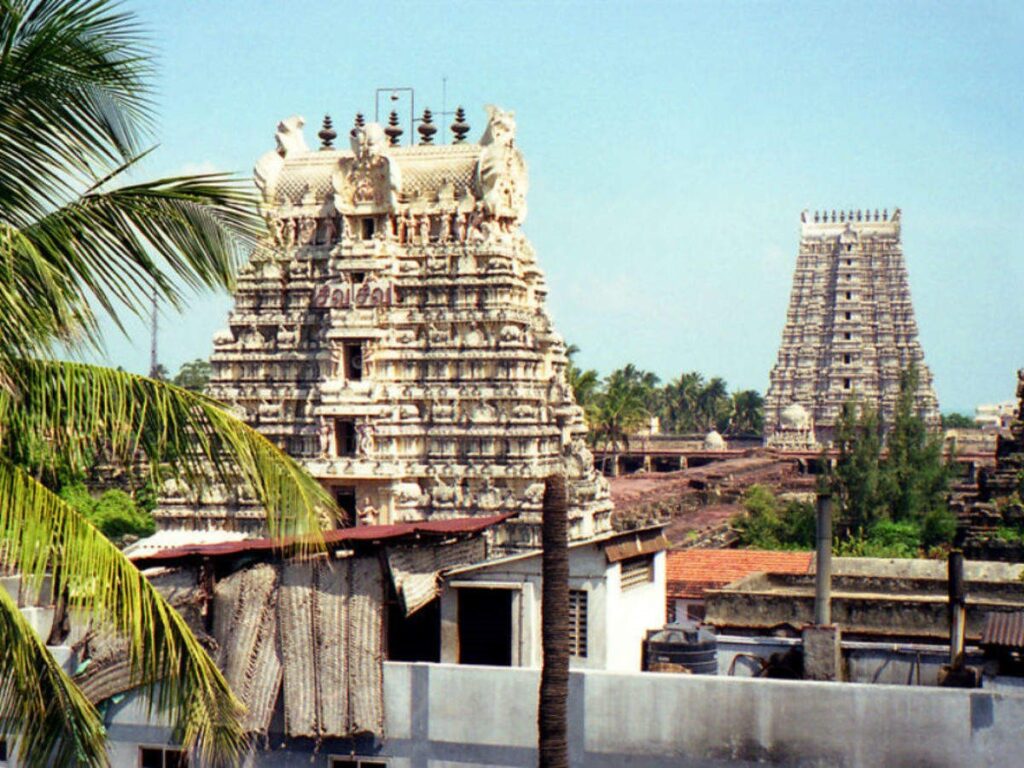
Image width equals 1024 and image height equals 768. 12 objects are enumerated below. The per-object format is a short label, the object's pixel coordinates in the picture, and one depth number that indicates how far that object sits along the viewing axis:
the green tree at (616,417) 82.81
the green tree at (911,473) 50.47
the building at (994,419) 174.93
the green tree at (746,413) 122.62
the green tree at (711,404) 127.42
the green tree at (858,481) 50.19
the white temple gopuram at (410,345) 38.59
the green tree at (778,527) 48.50
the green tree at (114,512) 46.28
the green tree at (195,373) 114.82
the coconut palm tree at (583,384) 71.12
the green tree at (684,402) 128.25
